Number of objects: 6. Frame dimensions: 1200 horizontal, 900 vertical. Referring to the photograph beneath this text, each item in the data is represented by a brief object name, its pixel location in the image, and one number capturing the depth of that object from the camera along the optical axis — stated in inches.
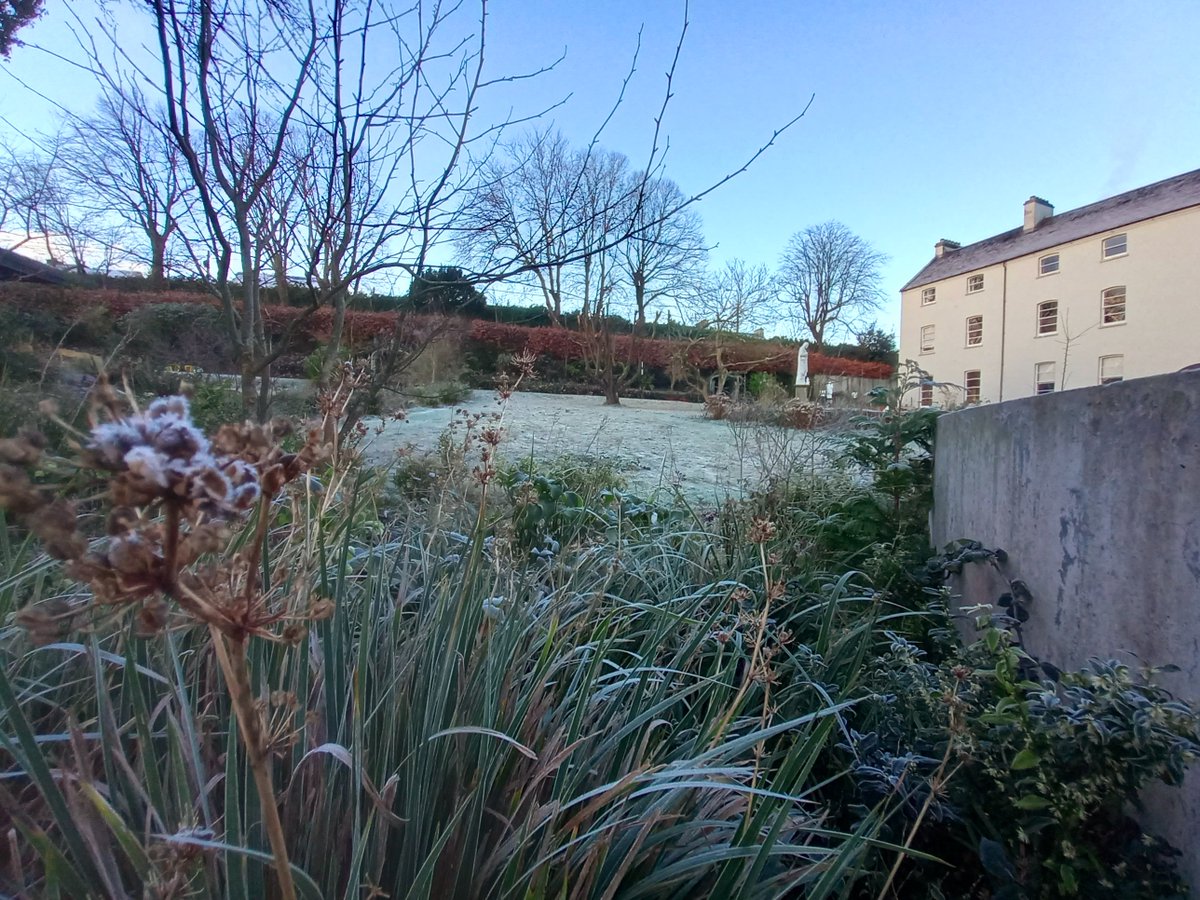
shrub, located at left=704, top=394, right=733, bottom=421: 543.4
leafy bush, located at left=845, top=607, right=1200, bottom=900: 51.2
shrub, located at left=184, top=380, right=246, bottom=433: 194.4
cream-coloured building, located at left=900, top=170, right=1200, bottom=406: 814.5
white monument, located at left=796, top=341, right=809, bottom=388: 727.1
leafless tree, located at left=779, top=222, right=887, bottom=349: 1262.3
